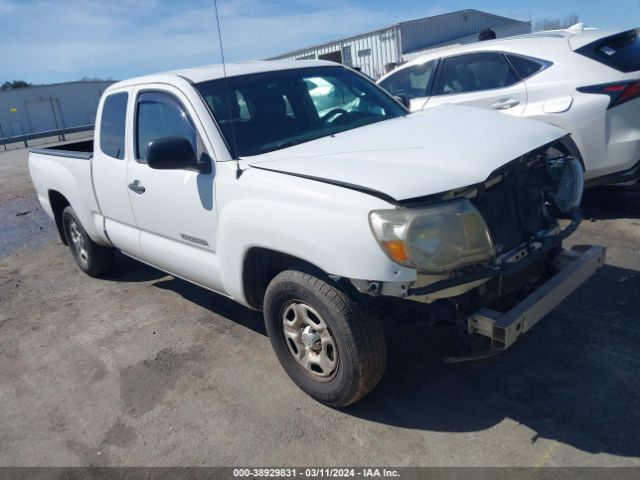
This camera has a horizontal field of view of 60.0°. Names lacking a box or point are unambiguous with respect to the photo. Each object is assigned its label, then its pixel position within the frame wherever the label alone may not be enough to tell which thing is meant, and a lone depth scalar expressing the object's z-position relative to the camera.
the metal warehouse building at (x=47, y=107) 40.00
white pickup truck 2.63
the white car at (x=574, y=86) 5.08
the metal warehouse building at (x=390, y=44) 24.22
